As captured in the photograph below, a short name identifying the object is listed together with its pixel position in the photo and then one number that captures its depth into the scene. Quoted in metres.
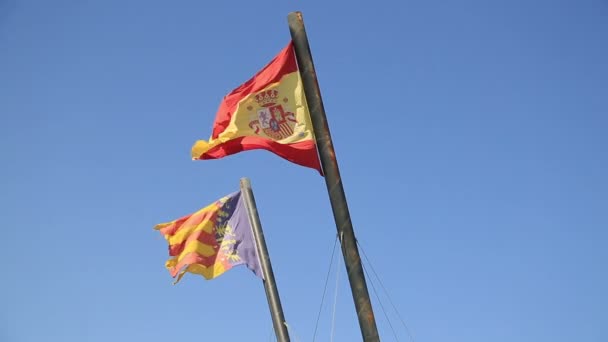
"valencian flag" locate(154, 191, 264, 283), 18.61
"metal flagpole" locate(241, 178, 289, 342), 17.33
